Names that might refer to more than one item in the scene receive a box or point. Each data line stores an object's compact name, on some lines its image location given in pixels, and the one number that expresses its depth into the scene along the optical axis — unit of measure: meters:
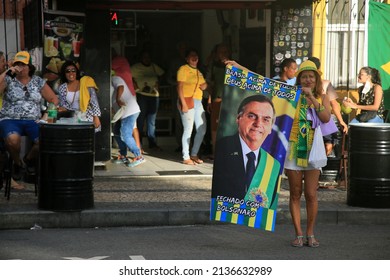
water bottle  11.27
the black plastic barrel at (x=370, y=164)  10.77
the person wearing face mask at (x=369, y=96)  12.88
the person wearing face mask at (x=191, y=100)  14.62
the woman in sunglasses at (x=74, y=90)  12.77
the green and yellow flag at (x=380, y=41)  14.38
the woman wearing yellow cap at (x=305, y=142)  8.90
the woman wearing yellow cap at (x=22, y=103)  11.63
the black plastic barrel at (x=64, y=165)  10.33
